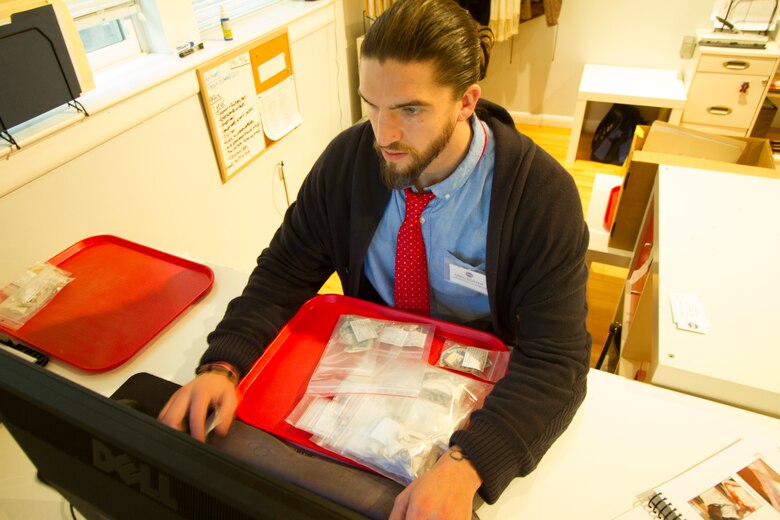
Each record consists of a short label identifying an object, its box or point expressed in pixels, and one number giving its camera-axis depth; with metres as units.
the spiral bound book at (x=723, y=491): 0.70
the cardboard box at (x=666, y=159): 1.64
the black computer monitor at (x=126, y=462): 0.31
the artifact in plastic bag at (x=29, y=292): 0.94
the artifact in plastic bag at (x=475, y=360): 0.84
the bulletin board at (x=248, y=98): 1.71
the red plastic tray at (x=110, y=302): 0.91
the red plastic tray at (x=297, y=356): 0.79
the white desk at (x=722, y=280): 0.91
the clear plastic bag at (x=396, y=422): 0.69
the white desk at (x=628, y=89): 2.82
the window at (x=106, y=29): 1.37
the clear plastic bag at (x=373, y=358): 0.80
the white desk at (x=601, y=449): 0.72
